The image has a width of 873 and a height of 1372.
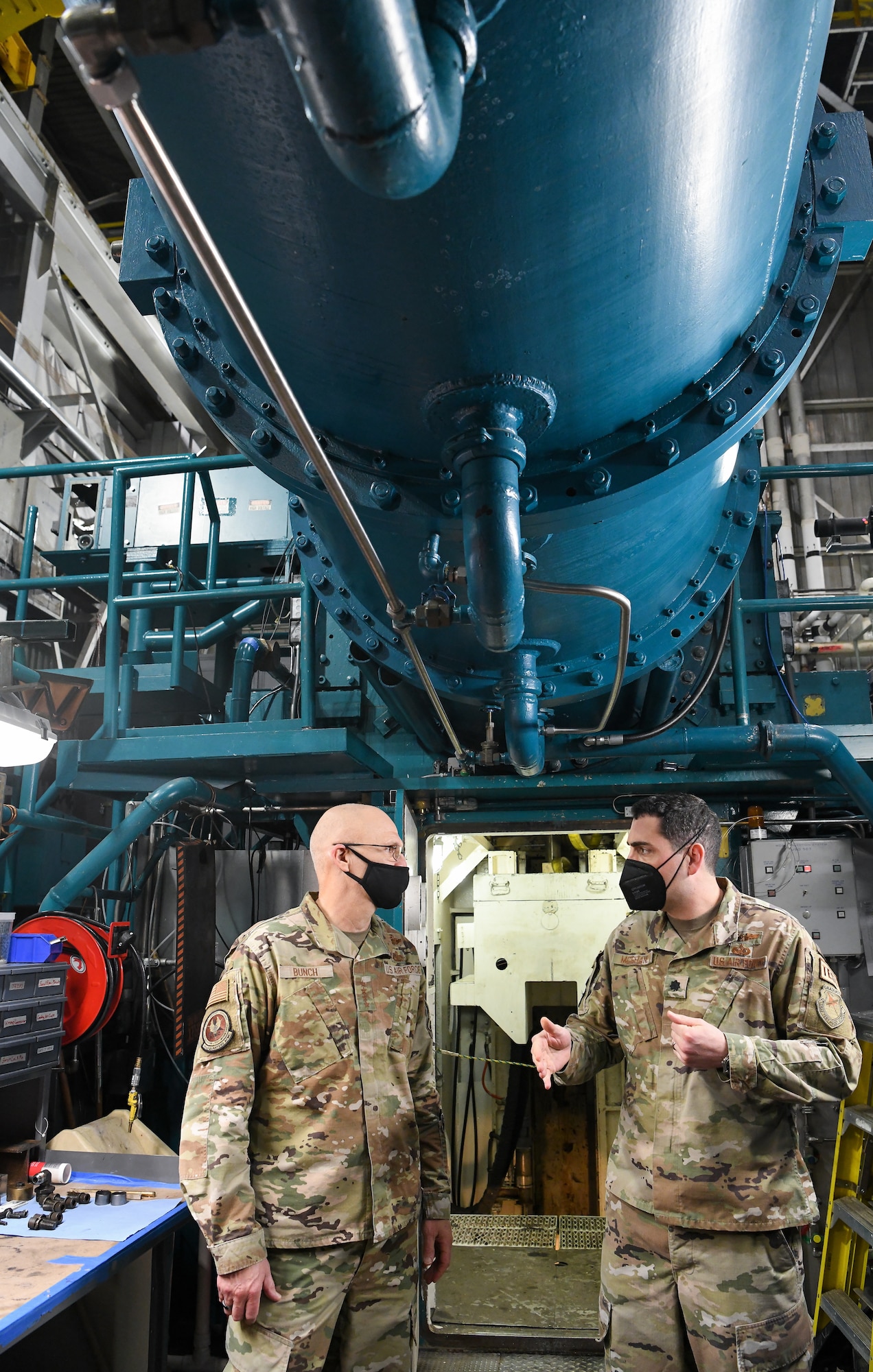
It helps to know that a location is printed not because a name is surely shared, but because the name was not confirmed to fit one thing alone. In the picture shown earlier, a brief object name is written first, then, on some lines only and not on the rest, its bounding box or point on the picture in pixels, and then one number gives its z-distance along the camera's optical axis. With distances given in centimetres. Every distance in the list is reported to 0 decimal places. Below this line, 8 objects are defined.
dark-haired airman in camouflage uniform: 224
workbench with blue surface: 245
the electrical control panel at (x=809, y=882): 441
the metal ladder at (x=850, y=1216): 350
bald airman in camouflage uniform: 219
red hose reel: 381
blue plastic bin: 352
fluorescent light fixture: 318
